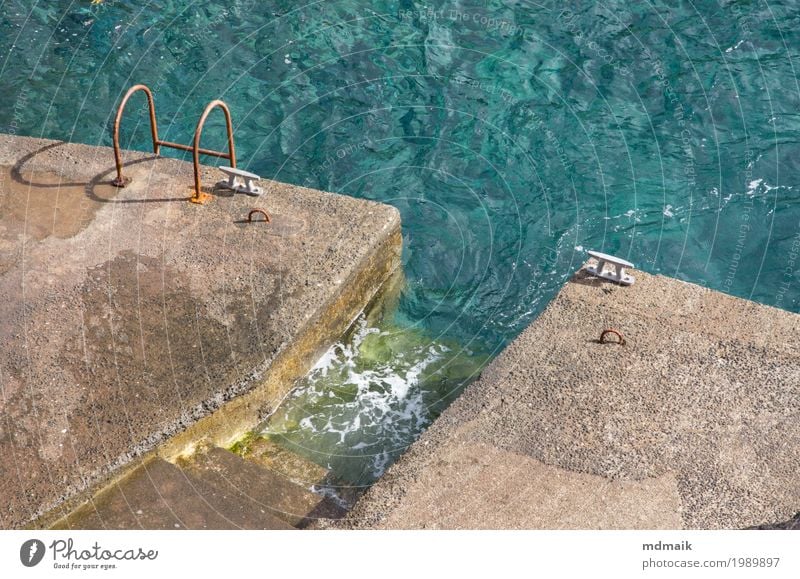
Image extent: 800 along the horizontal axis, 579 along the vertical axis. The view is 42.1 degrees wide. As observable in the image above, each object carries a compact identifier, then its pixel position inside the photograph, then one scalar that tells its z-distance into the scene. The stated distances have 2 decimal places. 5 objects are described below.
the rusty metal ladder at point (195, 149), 6.94
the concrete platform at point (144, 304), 5.63
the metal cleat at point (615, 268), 6.55
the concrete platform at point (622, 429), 5.15
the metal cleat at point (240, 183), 7.25
